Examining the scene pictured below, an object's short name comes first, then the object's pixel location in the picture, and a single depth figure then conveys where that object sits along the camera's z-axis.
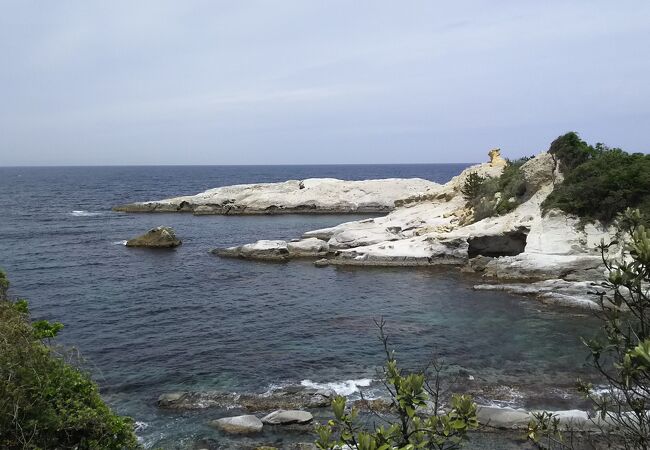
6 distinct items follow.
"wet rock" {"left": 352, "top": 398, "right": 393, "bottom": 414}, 16.12
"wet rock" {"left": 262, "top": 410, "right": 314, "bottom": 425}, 15.41
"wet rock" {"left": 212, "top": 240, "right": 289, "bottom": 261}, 42.25
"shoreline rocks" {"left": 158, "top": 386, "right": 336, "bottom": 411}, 16.70
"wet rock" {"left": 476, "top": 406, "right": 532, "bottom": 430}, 14.66
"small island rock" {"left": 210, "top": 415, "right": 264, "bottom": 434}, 15.06
